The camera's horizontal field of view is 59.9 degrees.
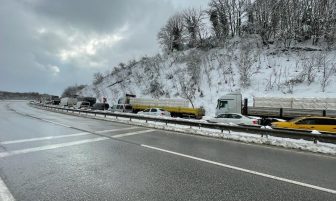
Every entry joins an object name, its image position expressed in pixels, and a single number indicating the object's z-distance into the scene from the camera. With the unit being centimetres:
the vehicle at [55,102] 7549
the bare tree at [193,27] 7169
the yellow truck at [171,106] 3419
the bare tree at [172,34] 7800
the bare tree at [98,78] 8989
